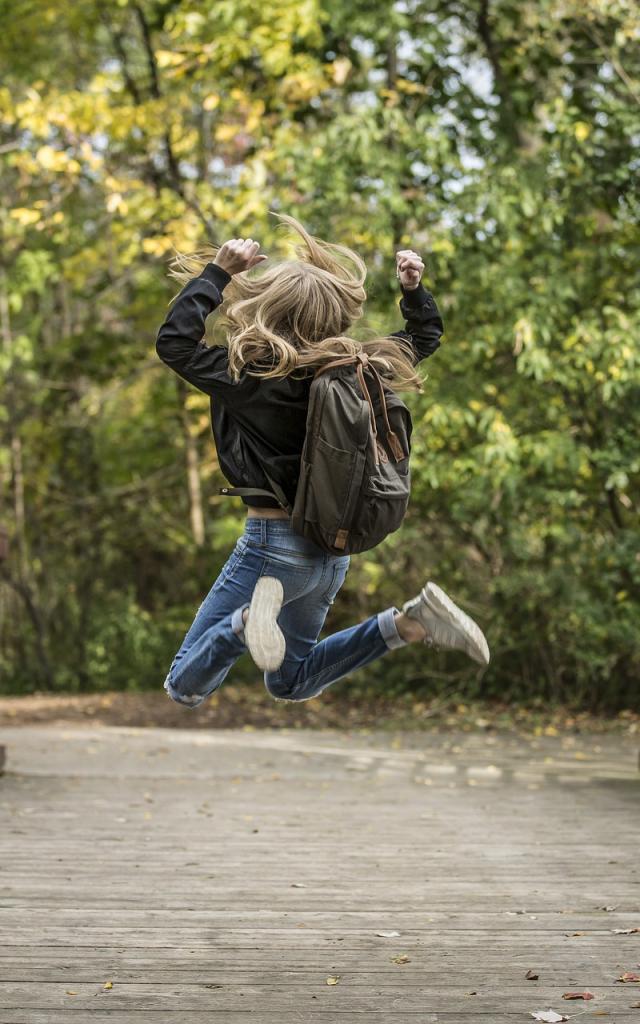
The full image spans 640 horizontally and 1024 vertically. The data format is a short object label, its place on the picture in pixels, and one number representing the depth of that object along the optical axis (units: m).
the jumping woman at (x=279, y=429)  4.08
